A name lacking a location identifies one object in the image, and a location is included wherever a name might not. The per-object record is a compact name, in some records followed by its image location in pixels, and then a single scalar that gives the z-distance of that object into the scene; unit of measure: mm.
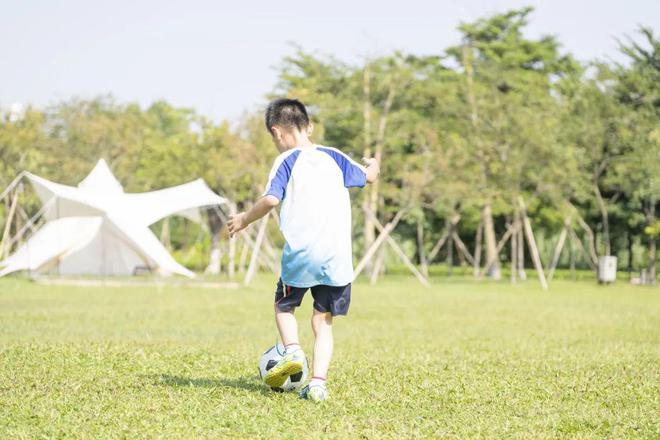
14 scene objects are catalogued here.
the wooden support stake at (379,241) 32500
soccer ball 6445
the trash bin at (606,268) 34625
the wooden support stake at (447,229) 39906
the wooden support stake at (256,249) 30603
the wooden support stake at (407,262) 32469
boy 6227
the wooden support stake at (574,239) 37012
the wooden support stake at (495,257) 36875
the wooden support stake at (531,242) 33000
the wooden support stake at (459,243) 41469
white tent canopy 26375
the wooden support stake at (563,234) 36312
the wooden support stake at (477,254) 40281
